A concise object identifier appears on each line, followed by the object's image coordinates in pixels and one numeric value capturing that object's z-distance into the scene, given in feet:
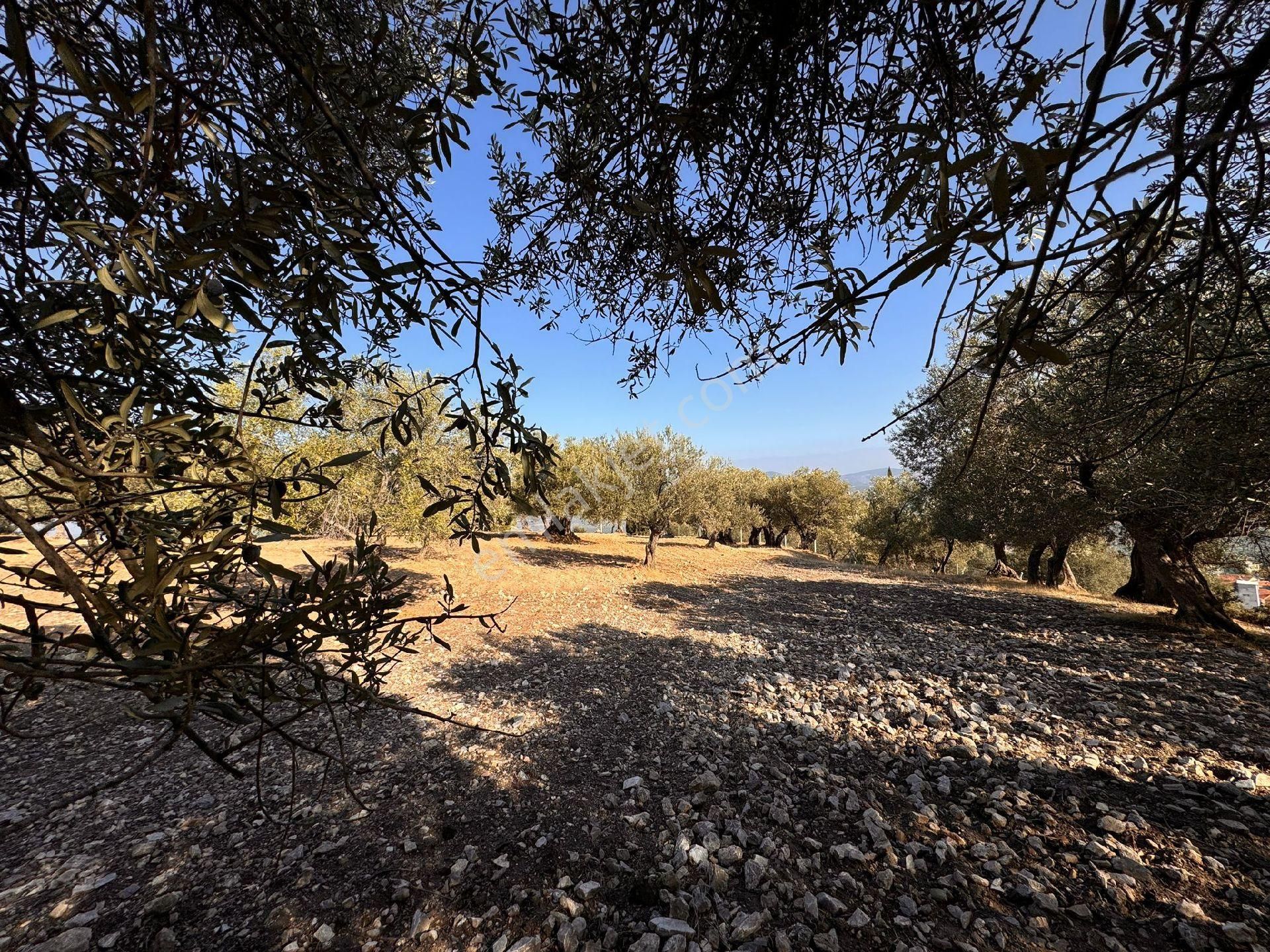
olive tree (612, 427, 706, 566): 57.98
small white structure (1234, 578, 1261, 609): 50.72
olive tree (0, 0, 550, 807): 3.19
